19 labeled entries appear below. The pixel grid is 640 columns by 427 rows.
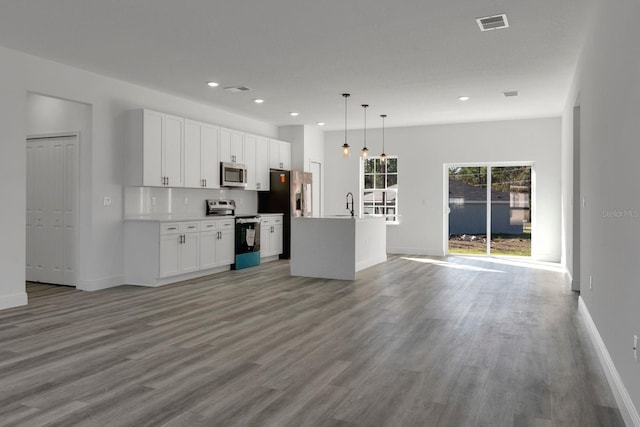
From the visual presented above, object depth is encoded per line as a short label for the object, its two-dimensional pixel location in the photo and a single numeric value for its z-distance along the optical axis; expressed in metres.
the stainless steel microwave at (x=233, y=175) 8.08
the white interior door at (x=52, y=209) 6.46
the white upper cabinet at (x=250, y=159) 8.79
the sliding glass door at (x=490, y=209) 9.86
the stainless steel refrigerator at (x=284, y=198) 9.55
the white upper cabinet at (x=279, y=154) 9.69
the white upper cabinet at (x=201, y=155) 7.34
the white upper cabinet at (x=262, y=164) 9.18
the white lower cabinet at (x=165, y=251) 6.47
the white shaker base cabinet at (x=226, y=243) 7.64
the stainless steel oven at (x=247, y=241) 8.06
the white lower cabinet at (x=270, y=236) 8.94
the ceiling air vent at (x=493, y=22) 4.31
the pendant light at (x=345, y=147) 7.39
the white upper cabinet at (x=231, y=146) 8.13
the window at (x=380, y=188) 10.84
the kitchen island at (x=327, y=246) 7.09
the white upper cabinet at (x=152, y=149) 6.55
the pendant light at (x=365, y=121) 7.79
